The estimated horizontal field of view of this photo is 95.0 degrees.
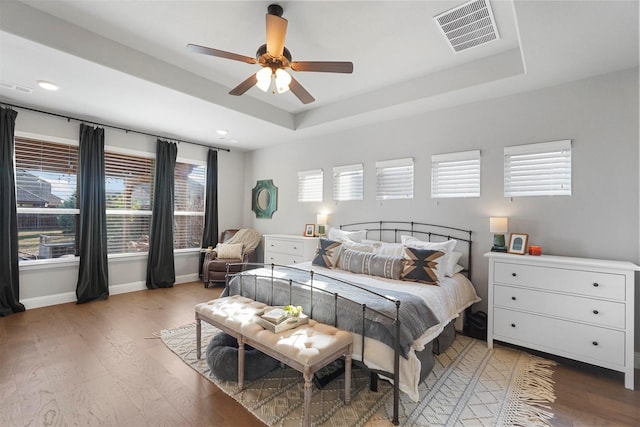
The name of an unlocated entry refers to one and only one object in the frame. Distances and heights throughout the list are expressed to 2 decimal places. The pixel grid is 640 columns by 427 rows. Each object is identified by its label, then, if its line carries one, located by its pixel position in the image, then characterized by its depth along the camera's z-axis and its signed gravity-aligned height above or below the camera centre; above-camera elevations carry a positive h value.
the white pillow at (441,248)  2.91 -0.36
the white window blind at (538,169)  2.96 +0.49
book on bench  2.06 -0.80
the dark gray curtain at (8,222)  3.61 -0.15
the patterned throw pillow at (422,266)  2.86 -0.51
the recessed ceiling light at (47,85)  3.09 +1.35
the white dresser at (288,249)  4.48 -0.58
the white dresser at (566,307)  2.34 -0.80
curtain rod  3.75 +1.32
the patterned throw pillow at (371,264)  3.04 -0.54
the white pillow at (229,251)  5.27 -0.70
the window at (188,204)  5.46 +0.15
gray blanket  2.02 -0.72
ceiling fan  2.13 +1.19
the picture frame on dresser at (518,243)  2.93 -0.28
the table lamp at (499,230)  3.08 -0.16
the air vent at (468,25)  2.23 +1.56
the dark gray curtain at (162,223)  4.97 -0.20
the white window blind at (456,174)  3.48 +0.50
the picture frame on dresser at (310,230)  4.84 -0.28
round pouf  2.31 -1.21
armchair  5.09 -0.76
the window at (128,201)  4.66 +0.17
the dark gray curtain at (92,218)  4.22 -0.11
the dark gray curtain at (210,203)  5.76 +0.18
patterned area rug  1.93 -1.34
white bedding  1.93 -0.86
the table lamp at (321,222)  4.70 -0.14
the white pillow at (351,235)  4.06 -0.30
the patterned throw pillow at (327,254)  3.52 -0.49
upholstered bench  1.79 -0.86
